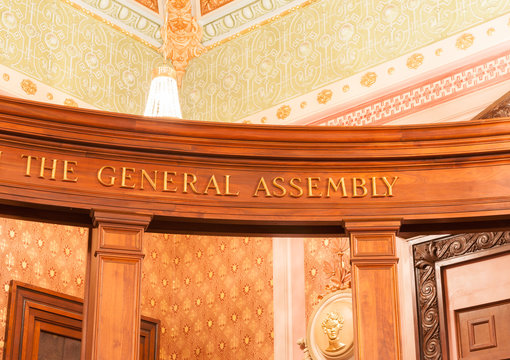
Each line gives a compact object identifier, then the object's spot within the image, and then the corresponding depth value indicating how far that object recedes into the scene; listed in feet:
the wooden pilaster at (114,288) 18.30
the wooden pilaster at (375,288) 18.80
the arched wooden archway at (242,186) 18.71
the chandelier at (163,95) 28.50
